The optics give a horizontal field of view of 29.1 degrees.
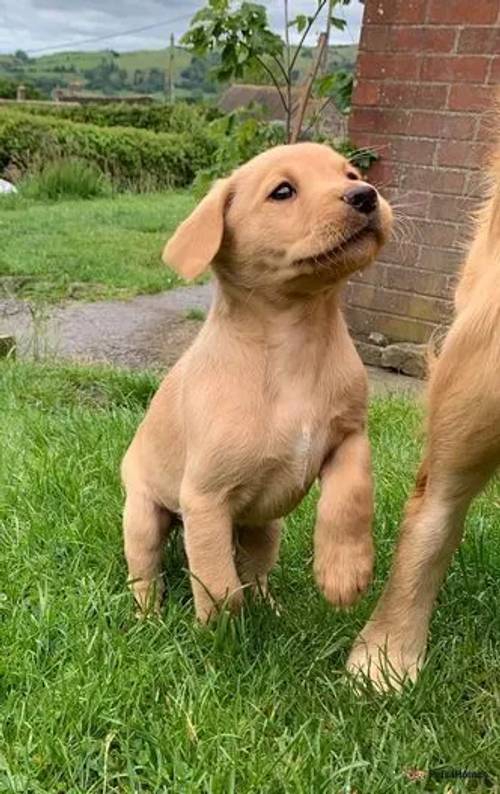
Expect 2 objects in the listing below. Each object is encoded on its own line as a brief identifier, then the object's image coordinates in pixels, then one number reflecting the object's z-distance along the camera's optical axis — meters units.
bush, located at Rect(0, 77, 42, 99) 34.92
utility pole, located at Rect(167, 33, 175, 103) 44.35
